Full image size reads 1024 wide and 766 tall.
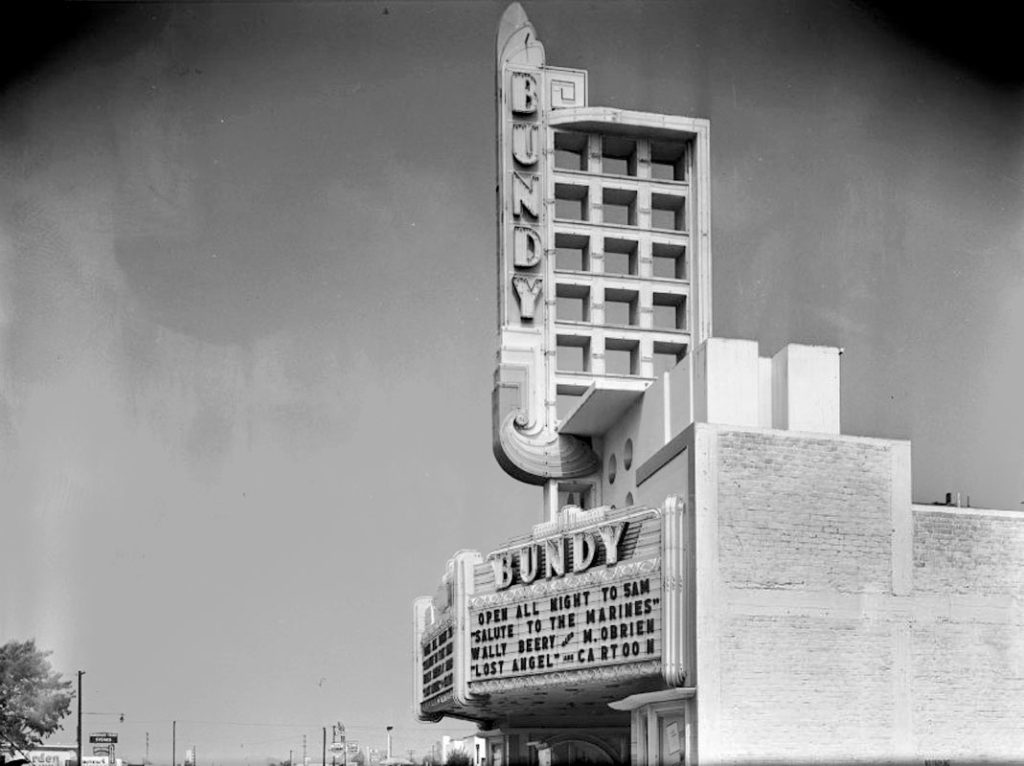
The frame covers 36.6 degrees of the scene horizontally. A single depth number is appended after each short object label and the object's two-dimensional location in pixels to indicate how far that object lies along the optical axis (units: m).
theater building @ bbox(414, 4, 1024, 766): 31.00
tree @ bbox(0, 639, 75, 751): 62.31
